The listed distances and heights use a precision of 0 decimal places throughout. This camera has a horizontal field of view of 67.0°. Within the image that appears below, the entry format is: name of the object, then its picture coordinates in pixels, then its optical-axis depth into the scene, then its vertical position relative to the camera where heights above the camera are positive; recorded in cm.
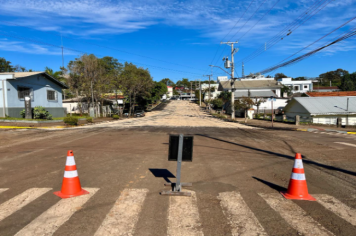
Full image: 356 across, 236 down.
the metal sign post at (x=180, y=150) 523 -85
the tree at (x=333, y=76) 12378 +1400
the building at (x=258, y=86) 7132 +547
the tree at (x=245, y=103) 3630 +47
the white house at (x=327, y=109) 3156 -36
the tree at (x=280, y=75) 12644 +1472
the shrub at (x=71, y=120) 2416 -111
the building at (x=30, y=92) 2561 +179
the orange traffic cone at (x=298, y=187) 520 -158
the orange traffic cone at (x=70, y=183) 522 -147
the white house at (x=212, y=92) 10048 +556
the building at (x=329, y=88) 8962 +613
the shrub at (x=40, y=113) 2636 -51
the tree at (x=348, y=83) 8219 +724
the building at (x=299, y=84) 9225 +757
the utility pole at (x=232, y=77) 4016 +440
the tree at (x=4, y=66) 6593 +1057
